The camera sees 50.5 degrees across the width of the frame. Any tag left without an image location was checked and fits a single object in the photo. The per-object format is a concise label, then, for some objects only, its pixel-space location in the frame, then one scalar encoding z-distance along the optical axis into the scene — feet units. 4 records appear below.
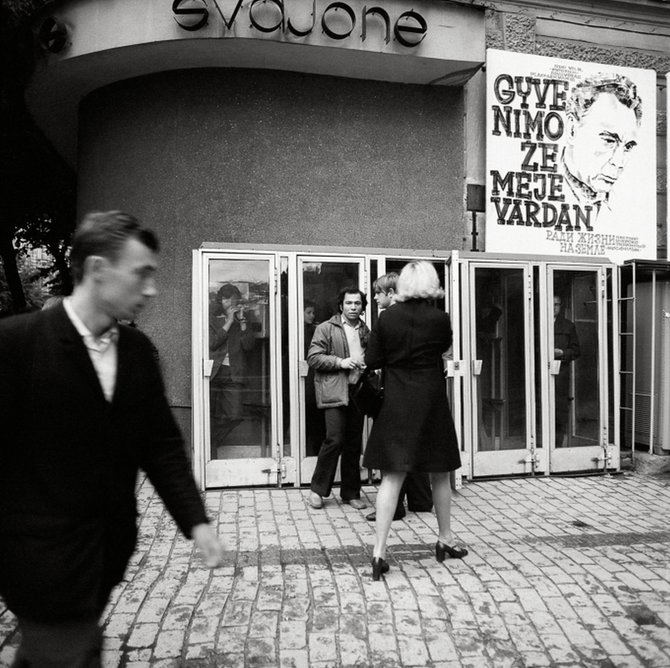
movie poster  25.02
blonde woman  14.23
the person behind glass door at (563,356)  24.07
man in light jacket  19.30
